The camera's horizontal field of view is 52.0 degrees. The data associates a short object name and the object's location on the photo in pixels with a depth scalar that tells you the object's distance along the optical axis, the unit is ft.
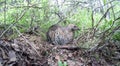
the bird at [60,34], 5.74
